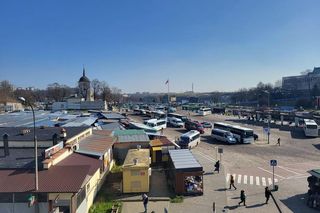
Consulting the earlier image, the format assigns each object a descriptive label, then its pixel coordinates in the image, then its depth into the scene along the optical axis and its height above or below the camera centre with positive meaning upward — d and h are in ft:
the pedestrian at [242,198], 47.16 -21.01
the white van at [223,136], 102.09 -17.44
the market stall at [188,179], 51.48 -18.58
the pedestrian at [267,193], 47.72 -20.20
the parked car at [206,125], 145.73 -16.92
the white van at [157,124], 133.11 -14.84
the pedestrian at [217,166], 65.41 -19.68
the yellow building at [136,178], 51.71 -18.35
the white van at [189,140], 92.10 -17.40
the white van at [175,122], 147.21 -15.09
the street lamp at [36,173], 35.22 -11.60
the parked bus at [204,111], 221.35 -12.04
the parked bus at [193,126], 126.39 -15.55
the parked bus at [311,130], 114.64 -16.02
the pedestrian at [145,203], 43.92 -20.49
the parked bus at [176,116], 166.23 -12.90
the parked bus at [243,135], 102.08 -16.52
